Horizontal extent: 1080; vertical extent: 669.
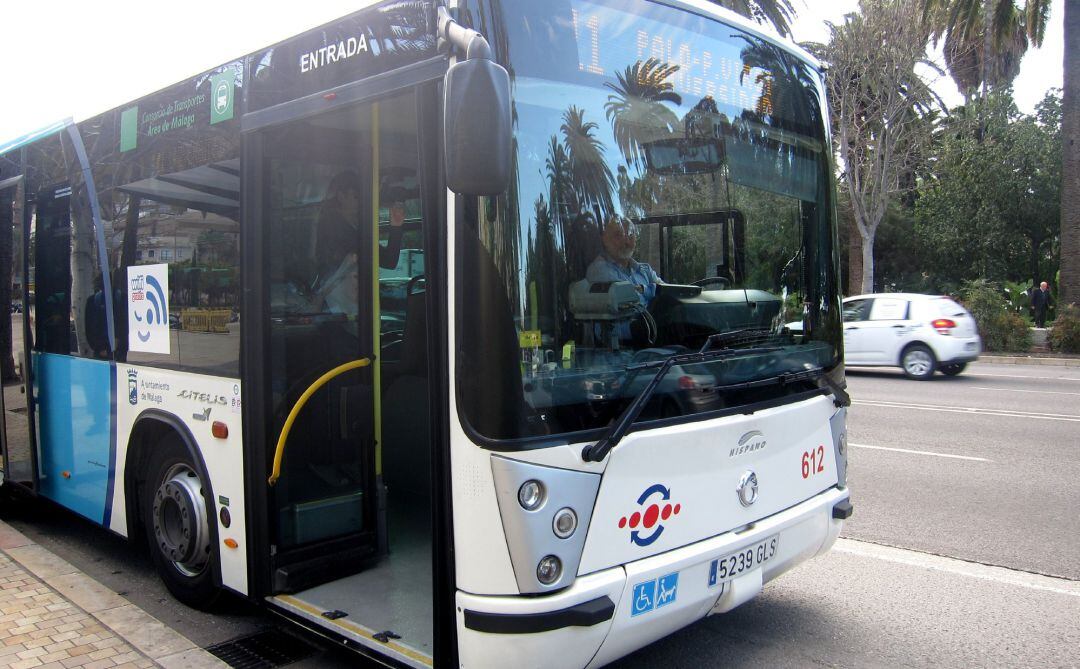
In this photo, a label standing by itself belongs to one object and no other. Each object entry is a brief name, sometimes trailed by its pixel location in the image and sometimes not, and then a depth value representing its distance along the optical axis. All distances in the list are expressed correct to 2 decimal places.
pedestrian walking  25.88
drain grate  4.05
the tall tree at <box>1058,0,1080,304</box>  21.14
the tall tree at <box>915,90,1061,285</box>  30.28
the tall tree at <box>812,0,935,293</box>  23.09
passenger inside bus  4.27
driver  3.25
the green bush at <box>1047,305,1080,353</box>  20.66
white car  15.64
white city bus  3.00
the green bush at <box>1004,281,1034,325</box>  27.17
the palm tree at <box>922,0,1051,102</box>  24.77
